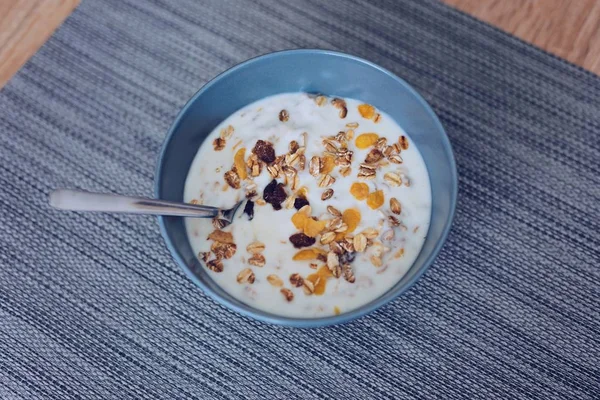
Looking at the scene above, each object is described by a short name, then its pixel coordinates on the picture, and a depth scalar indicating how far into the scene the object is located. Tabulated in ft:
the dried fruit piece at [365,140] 2.45
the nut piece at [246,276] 2.28
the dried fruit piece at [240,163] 2.41
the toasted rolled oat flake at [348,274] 2.26
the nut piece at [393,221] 2.31
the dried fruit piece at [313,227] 2.30
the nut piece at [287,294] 2.25
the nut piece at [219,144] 2.53
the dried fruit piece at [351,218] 2.30
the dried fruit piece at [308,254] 2.28
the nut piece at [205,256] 2.34
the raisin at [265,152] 2.41
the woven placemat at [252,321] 2.52
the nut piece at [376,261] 2.27
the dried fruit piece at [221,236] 2.33
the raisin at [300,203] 2.34
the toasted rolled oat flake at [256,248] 2.30
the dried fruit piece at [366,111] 2.55
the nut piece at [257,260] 2.29
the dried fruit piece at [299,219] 2.31
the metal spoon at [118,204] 1.91
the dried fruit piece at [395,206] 2.34
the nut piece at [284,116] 2.54
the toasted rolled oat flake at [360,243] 2.27
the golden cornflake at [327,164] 2.38
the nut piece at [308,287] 2.25
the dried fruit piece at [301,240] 2.29
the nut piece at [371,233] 2.28
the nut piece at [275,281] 2.27
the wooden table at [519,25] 3.10
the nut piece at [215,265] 2.31
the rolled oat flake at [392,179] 2.37
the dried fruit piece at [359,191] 2.34
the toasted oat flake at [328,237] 2.28
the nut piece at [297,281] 2.27
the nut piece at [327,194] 2.33
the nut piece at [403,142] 2.48
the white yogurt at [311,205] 2.26
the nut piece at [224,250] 2.32
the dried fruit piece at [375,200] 2.32
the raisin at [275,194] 2.34
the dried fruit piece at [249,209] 2.35
